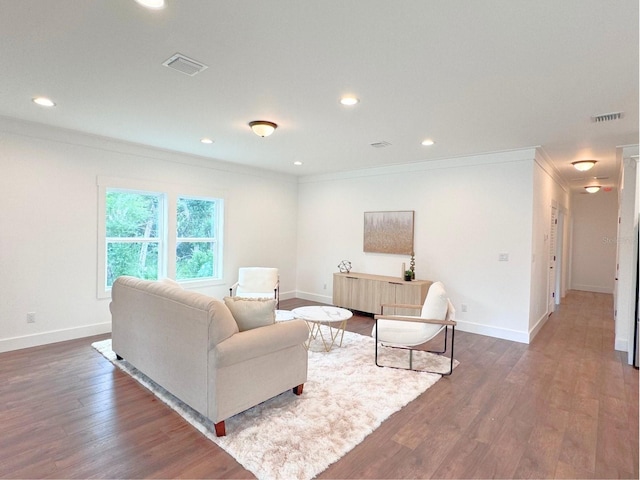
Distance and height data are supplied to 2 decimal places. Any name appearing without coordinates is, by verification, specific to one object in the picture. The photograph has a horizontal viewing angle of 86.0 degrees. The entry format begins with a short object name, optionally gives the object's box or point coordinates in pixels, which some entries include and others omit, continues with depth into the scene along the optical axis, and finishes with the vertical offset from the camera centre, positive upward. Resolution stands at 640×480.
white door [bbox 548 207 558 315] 6.01 -0.27
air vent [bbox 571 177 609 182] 6.77 +1.24
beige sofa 2.38 -0.91
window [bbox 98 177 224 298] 4.80 +0.00
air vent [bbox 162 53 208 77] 2.36 +1.21
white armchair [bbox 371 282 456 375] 3.52 -0.92
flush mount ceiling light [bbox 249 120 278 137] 3.68 +1.16
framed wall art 5.80 +0.10
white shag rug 2.17 -1.39
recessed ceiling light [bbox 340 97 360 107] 3.01 +1.22
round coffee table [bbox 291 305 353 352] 3.99 -0.95
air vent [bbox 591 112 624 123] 3.23 +1.20
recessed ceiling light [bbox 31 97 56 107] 3.21 +1.24
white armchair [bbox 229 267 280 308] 5.80 -0.79
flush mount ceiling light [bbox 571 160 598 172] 5.18 +1.17
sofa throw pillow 2.68 -0.60
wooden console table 5.21 -0.88
